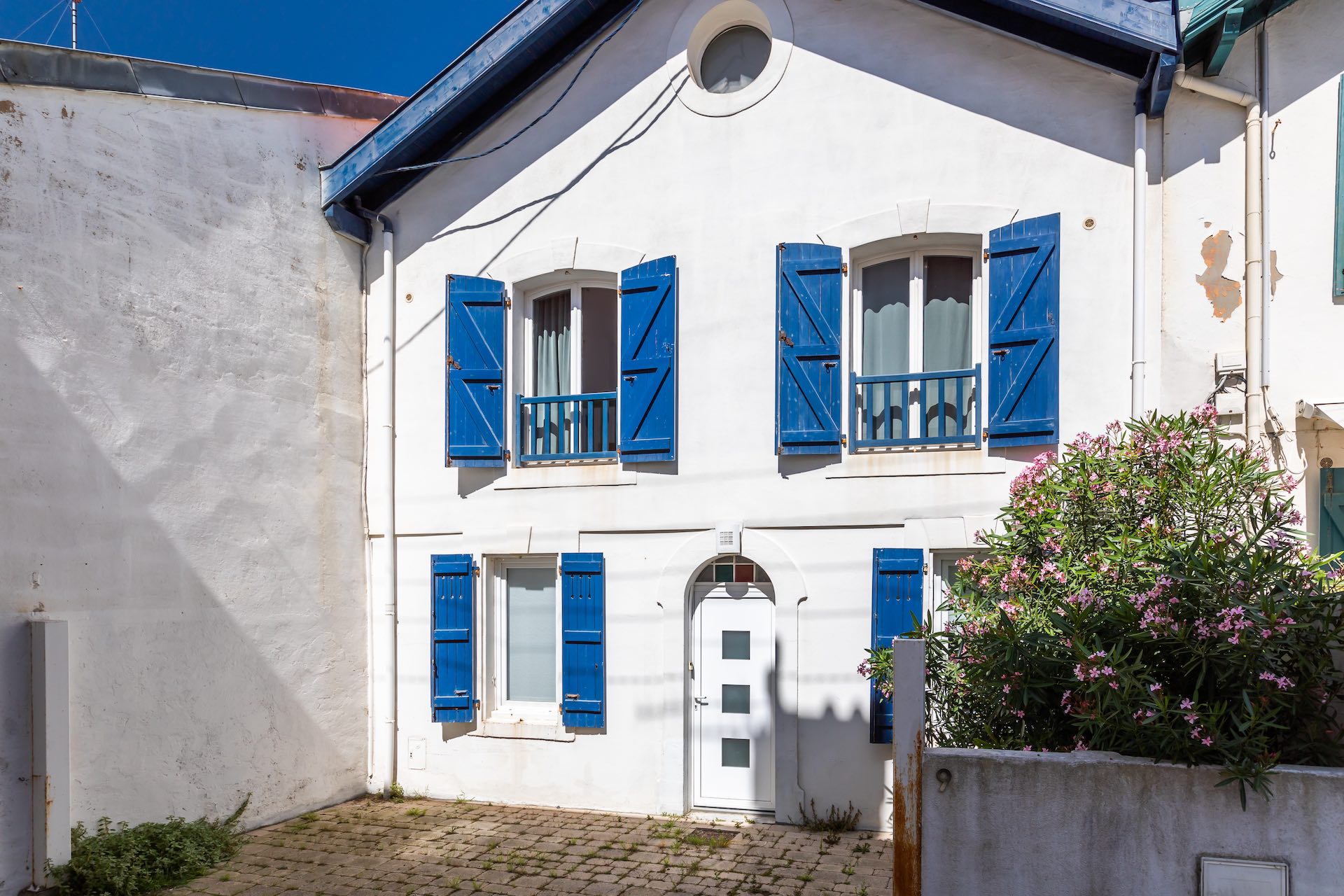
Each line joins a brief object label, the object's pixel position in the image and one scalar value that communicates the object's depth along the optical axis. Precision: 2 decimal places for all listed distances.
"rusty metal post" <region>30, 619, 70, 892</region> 6.06
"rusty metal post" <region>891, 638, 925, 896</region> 4.76
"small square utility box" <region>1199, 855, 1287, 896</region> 4.33
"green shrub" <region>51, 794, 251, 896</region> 6.13
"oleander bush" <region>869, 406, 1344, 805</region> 4.48
